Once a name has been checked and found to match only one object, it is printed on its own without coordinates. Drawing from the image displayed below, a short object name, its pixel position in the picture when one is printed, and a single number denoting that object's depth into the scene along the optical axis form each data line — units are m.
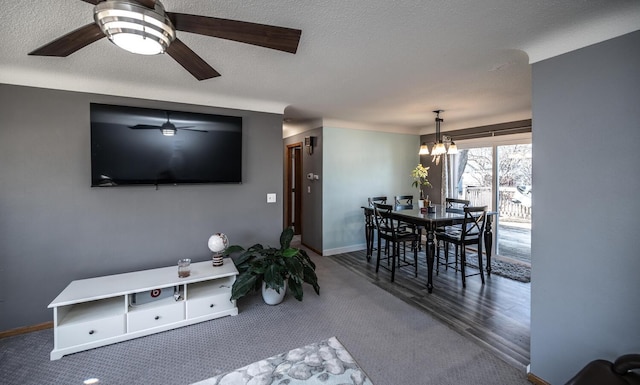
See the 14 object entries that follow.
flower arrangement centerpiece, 4.25
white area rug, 1.88
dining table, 3.29
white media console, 2.18
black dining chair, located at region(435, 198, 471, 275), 3.85
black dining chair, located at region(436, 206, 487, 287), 3.45
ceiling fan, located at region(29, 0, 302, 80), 1.09
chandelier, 3.86
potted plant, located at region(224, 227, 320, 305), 2.69
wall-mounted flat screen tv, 2.63
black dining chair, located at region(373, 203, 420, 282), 3.69
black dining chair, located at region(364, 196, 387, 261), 4.45
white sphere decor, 2.87
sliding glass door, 4.33
